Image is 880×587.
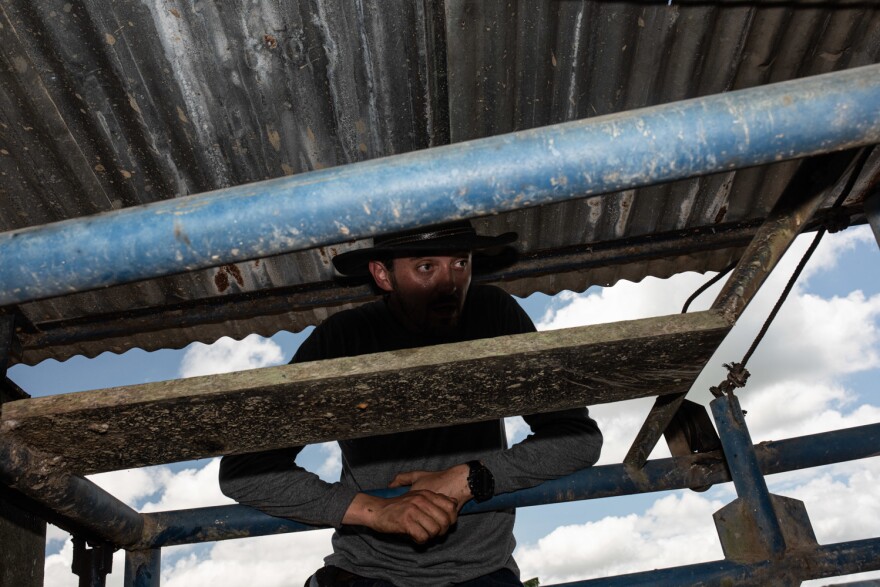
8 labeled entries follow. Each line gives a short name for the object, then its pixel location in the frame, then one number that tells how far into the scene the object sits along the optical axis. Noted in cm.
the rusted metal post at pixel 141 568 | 273
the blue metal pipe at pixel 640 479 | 263
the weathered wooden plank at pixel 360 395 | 154
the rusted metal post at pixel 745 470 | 231
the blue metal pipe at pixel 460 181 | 106
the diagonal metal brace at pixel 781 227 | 148
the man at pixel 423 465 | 238
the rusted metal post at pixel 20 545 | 248
